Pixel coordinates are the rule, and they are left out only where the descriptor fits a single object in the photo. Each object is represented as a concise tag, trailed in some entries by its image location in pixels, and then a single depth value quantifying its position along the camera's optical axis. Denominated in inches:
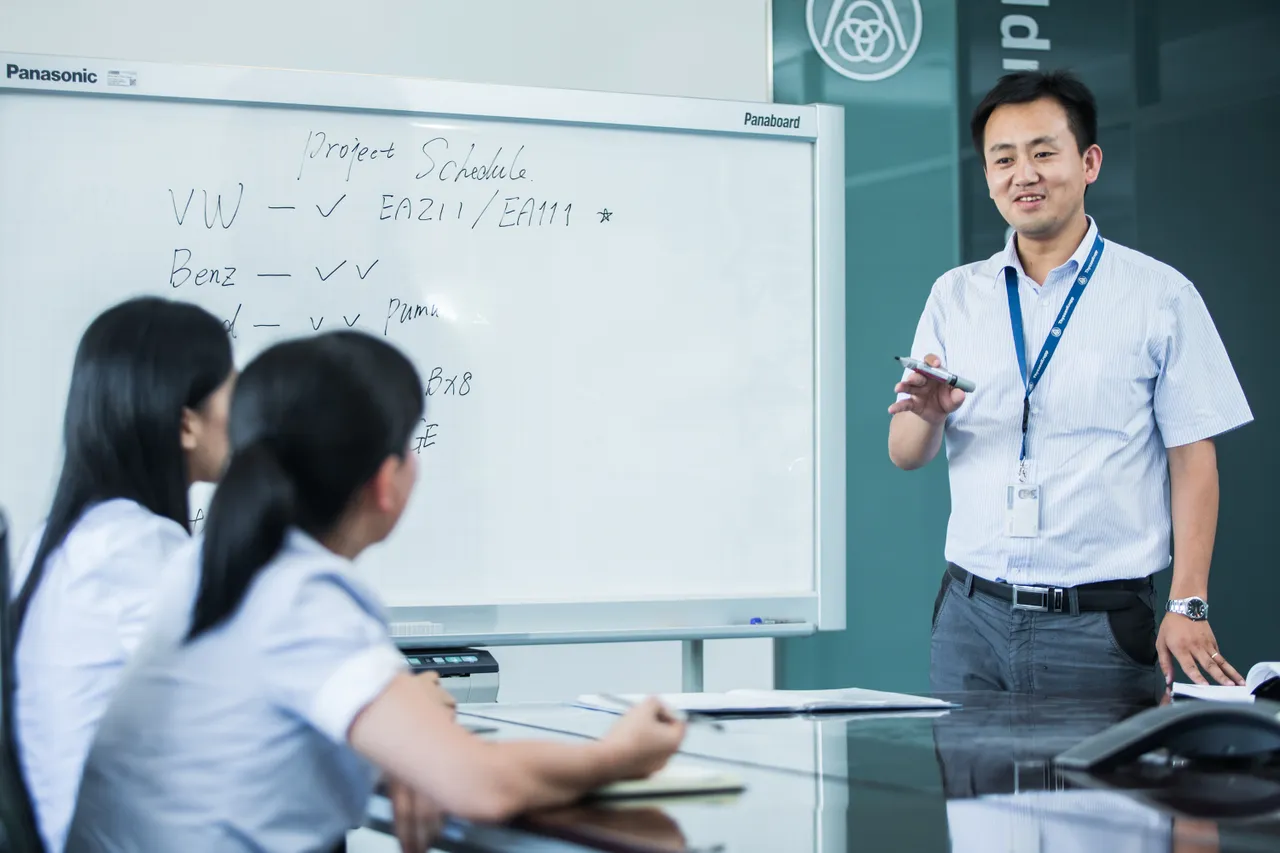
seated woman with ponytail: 100.1
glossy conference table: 91.5
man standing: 150.5
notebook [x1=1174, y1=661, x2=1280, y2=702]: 132.3
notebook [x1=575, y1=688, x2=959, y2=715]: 131.0
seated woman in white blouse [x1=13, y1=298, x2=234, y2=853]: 126.5
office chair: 104.4
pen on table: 106.8
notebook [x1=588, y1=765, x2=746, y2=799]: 105.2
